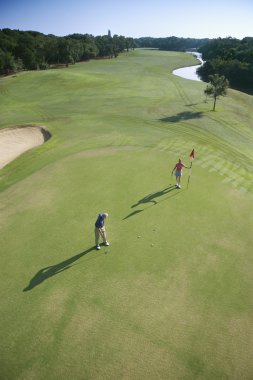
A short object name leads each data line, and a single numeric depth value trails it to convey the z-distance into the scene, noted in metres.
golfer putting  15.26
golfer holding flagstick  21.33
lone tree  48.22
